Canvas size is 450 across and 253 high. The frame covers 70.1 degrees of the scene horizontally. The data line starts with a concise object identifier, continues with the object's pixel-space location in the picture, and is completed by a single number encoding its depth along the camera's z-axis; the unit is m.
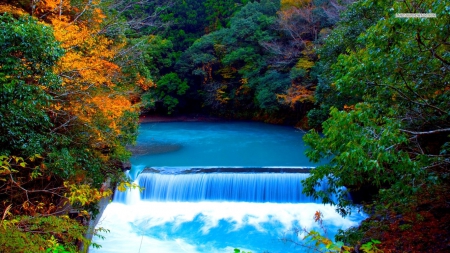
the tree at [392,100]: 3.78
